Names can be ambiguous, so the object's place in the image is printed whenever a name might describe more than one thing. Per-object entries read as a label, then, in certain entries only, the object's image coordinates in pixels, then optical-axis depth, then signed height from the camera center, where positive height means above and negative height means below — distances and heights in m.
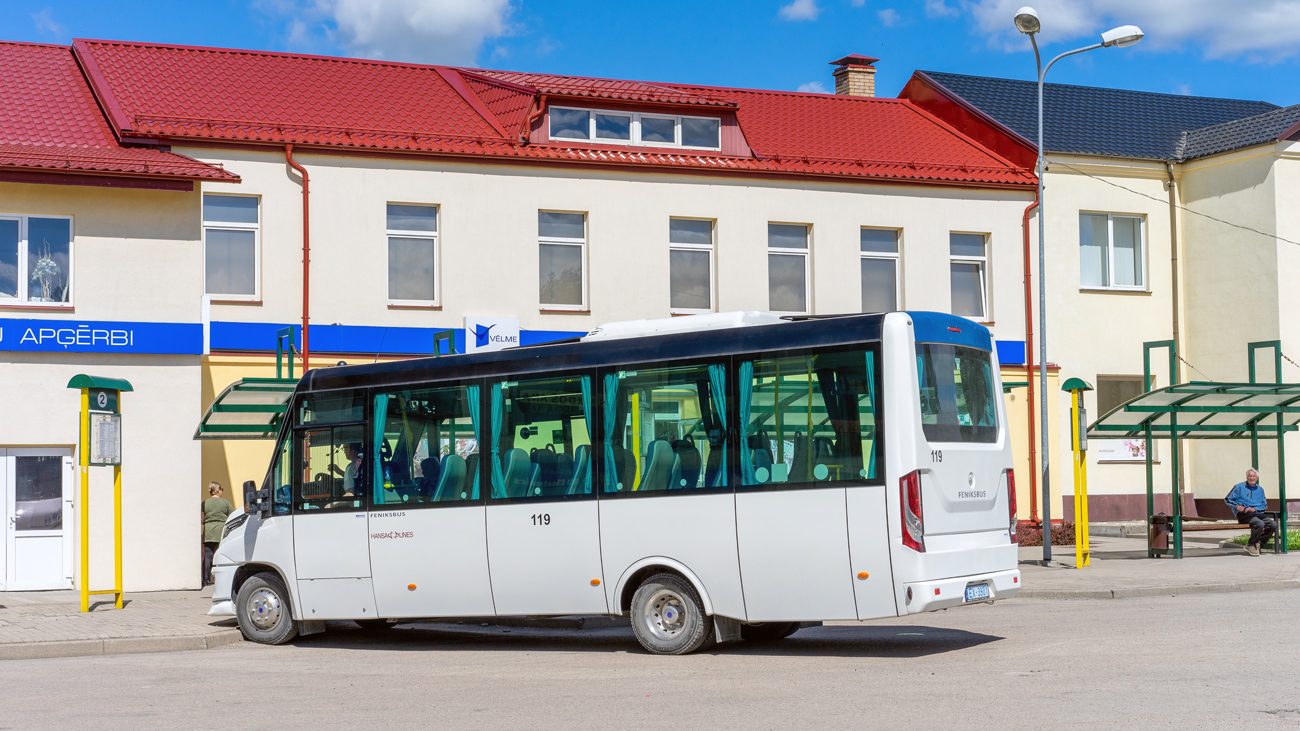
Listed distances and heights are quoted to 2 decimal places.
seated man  22.64 -1.30
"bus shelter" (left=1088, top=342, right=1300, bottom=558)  21.55 +0.30
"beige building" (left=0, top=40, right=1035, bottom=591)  19.89 +3.89
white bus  10.96 -0.39
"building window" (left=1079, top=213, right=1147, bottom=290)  30.14 +4.00
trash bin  22.16 -1.64
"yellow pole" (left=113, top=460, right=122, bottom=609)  17.09 -1.00
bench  22.73 -1.82
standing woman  20.55 -1.08
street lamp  21.44 +6.24
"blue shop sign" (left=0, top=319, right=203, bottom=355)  19.06 +1.61
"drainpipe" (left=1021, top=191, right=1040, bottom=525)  27.50 +1.72
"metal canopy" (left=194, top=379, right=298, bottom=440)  18.44 +0.52
